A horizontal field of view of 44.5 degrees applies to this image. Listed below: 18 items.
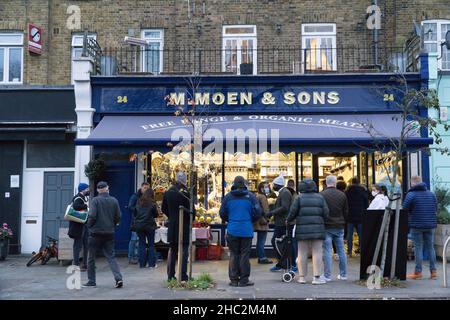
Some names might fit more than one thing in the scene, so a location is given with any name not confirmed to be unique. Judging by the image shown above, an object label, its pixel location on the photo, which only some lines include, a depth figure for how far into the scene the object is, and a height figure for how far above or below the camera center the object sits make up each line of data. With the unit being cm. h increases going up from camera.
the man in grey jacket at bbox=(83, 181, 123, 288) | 940 -54
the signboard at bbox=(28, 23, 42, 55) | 1577 +455
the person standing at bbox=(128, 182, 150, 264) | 1270 -98
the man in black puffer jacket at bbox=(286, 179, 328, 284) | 936 -43
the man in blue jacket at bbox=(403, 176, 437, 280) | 996 -37
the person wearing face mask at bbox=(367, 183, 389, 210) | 1182 -4
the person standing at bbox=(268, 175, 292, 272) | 1126 -25
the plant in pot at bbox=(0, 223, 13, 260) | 1374 -112
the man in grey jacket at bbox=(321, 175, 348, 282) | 982 -54
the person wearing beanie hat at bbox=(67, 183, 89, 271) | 1115 -62
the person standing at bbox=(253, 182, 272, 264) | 1205 -66
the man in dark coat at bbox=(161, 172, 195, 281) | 952 -44
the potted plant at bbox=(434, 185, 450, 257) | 1248 -50
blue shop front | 1313 +176
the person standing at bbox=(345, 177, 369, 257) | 1291 -21
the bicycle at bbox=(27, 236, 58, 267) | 1291 -135
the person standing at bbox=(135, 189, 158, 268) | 1184 -61
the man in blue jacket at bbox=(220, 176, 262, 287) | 943 -48
